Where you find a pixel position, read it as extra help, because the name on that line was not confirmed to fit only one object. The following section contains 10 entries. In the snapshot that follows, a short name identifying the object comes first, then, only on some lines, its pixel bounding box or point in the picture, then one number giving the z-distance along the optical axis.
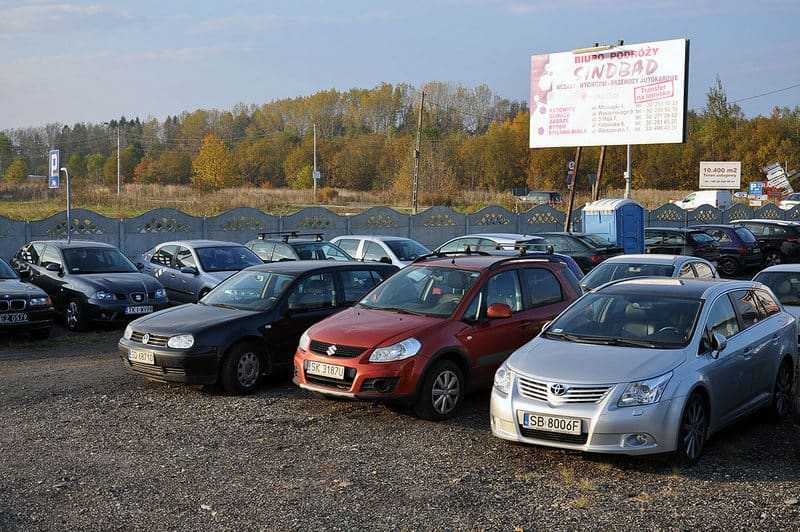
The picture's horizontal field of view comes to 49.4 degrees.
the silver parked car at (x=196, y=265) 16.22
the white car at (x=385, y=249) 18.59
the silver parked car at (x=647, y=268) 14.33
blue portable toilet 27.25
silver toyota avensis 6.61
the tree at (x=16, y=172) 84.19
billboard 27.95
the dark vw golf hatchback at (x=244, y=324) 9.38
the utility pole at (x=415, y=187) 41.81
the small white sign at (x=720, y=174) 76.00
